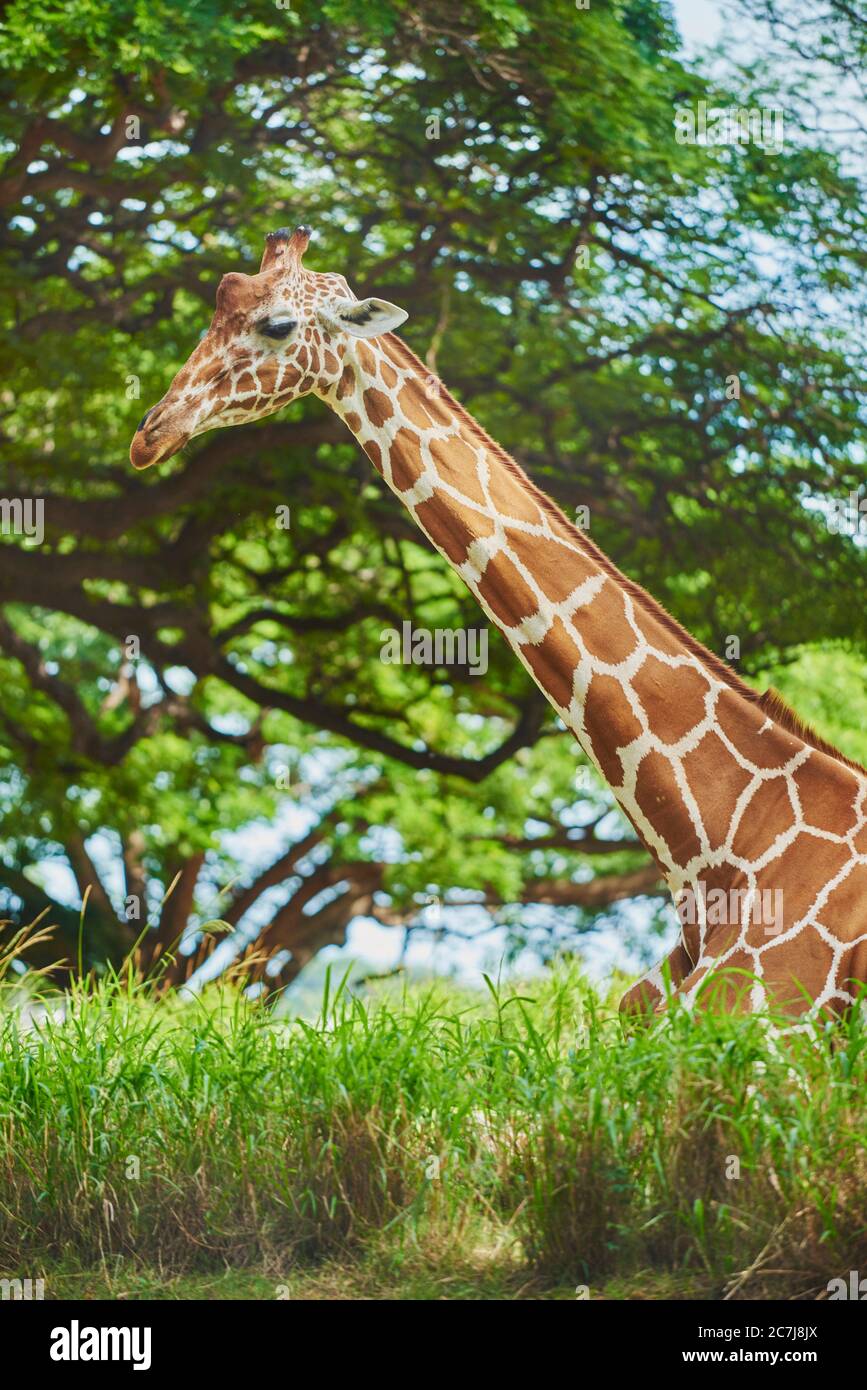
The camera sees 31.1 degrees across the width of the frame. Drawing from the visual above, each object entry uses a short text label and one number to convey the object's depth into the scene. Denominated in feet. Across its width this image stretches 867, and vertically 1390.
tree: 30.81
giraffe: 15.39
